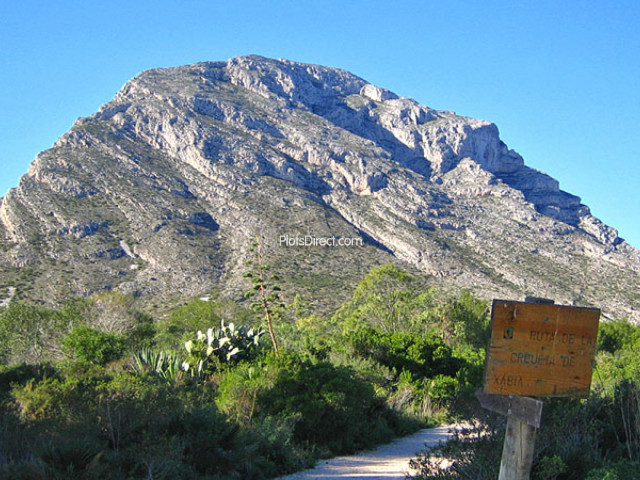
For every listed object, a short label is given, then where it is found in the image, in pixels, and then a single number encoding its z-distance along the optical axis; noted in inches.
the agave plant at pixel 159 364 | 424.5
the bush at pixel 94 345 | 596.5
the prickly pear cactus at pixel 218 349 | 437.7
